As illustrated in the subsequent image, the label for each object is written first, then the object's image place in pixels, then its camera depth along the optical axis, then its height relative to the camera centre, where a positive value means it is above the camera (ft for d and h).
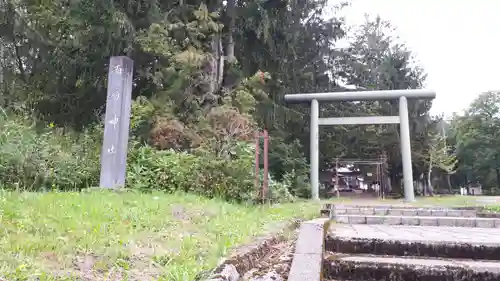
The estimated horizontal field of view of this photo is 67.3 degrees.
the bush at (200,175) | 20.89 +0.85
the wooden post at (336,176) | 46.06 +1.95
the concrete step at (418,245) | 9.62 -1.34
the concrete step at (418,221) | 16.78 -1.22
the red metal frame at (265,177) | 21.57 +0.79
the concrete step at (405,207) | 22.45 -0.87
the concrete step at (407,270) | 7.78 -1.61
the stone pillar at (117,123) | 19.71 +3.59
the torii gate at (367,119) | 37.81 +7.76
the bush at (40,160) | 18.26 +1.44
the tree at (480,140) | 93.42 +13.74
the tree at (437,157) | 60.34 +6.30
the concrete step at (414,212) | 21.09 -1.06
